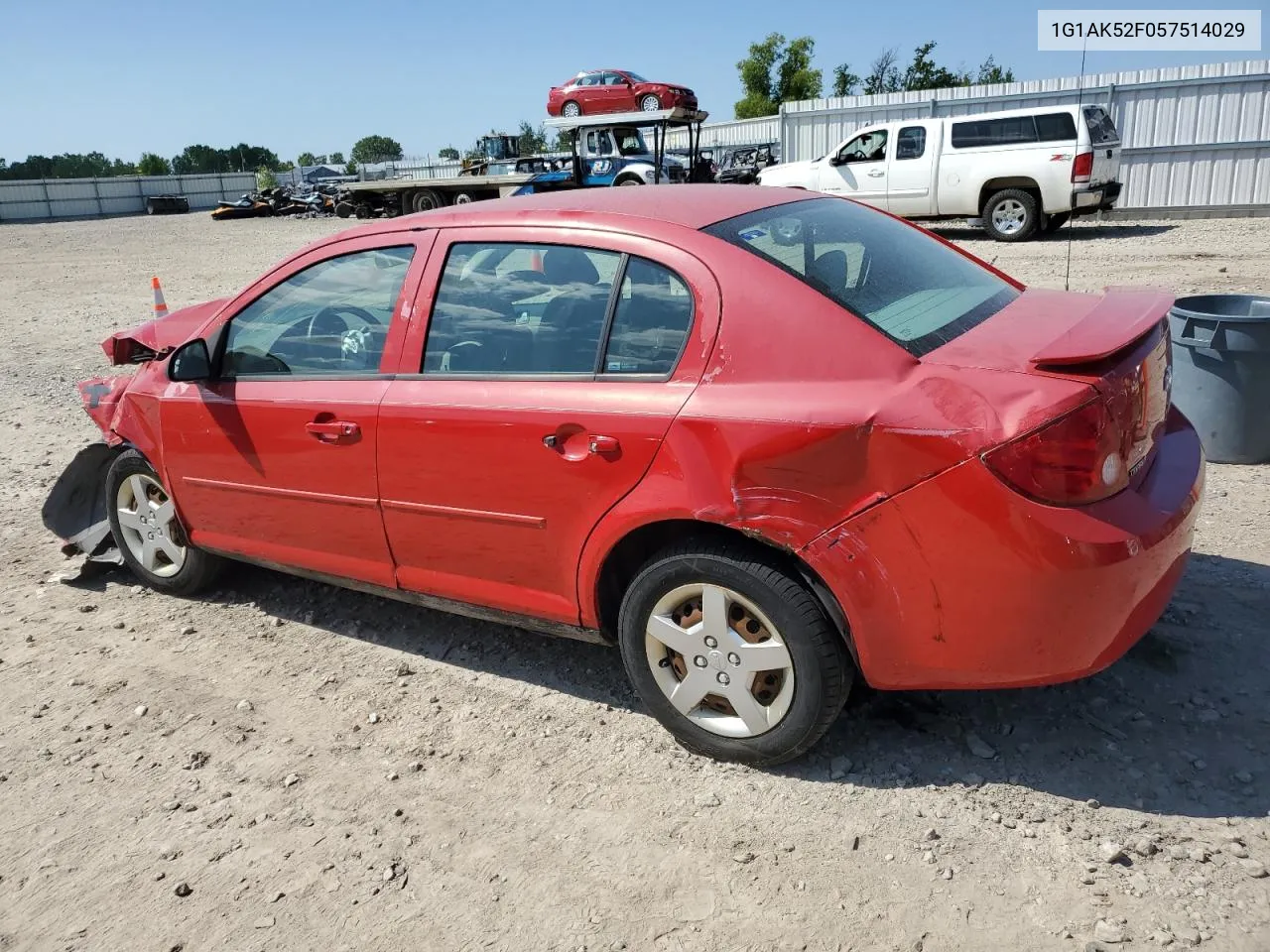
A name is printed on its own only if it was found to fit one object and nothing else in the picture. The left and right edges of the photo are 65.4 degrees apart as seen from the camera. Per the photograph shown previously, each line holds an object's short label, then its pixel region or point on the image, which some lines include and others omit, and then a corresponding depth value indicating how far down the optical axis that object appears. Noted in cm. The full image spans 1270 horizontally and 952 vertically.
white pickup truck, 1548
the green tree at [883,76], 4822
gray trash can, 501
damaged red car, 247
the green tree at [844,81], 5034
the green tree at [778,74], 5088
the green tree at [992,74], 4909
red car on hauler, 2525
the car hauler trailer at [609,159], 2367
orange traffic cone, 805
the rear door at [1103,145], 1559
